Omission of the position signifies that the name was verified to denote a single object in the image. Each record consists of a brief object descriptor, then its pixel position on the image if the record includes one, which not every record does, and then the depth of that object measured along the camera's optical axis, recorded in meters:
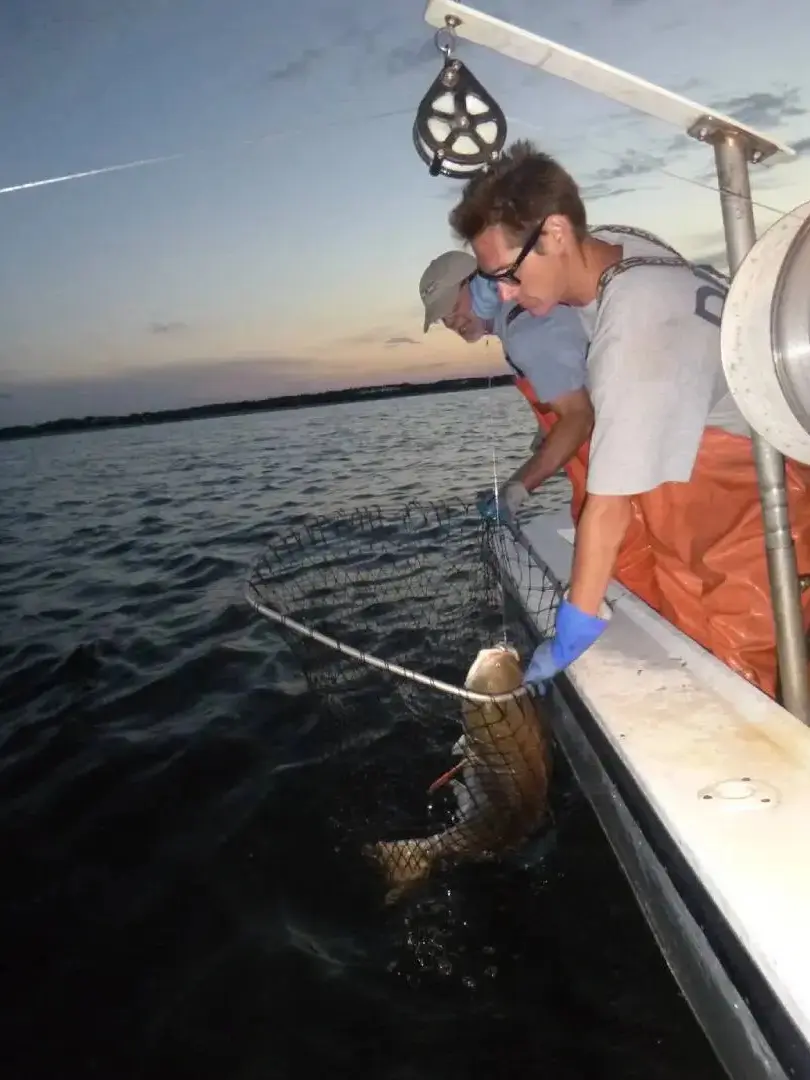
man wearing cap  3.47
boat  1.77
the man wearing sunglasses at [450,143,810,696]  2.27
